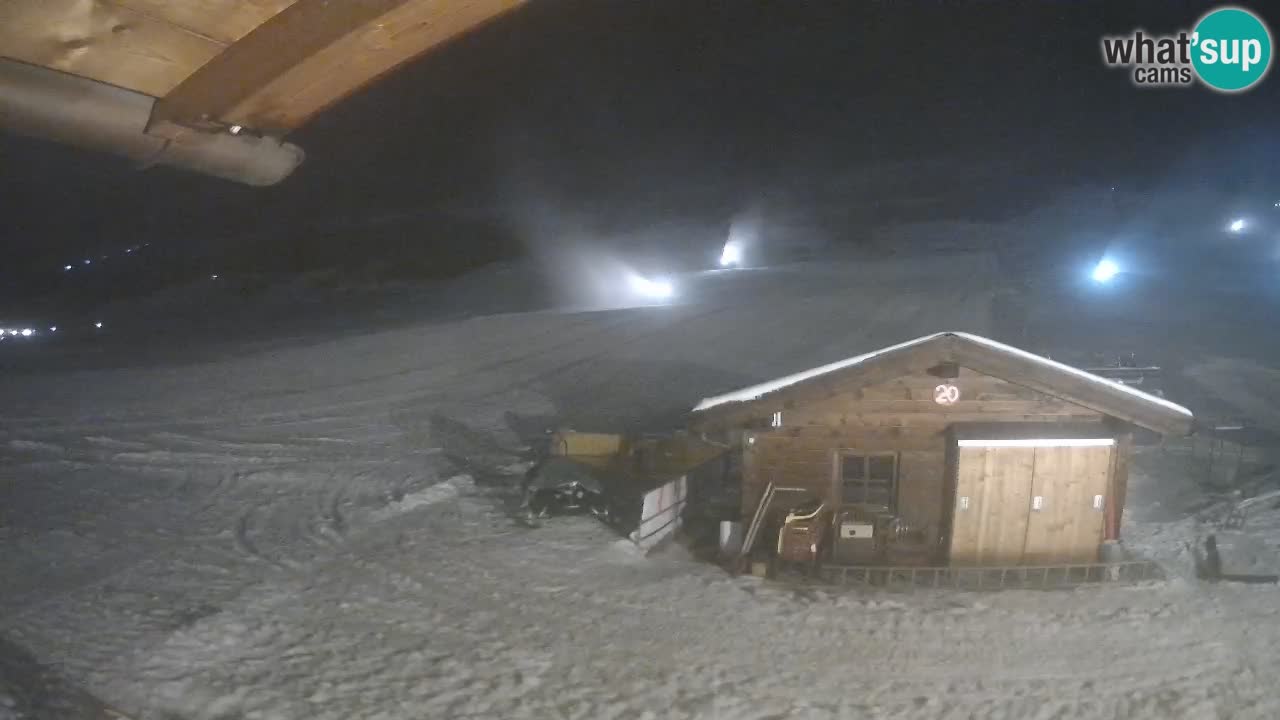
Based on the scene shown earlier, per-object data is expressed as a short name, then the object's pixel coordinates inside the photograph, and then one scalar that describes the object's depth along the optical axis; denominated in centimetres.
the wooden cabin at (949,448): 1132
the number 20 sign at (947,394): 1165
